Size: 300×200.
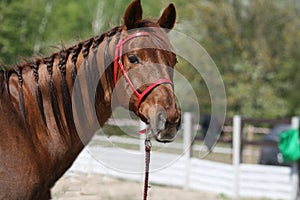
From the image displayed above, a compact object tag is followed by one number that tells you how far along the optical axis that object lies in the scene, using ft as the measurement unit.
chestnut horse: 20.43
